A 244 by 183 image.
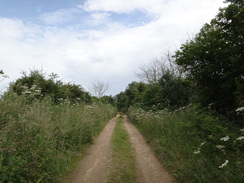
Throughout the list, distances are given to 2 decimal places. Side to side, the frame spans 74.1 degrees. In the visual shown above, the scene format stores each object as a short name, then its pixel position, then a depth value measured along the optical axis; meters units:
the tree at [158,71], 22.41
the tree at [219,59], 5.52
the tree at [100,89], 38.12
